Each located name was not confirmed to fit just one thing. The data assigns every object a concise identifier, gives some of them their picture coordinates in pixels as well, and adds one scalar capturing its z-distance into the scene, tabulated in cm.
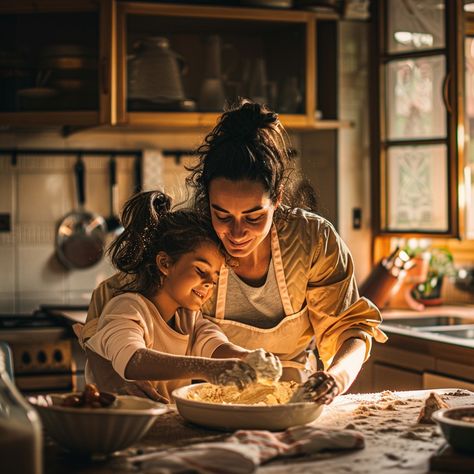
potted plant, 408
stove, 350
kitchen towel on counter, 143
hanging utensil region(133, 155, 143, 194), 412
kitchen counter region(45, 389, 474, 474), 151
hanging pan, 400
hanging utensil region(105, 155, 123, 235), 404
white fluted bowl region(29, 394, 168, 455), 149
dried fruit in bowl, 159
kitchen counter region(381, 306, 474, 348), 320
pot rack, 397
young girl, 204
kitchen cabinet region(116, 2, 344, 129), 378
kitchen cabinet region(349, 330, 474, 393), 312
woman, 220
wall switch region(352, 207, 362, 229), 418
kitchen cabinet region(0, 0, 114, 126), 370
